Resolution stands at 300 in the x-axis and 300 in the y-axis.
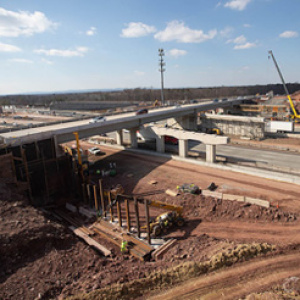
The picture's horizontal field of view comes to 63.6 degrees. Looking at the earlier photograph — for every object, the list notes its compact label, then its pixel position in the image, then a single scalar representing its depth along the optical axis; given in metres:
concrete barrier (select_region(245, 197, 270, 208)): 21.92
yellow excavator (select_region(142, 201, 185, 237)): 20.30
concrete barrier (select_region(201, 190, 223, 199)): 24.27
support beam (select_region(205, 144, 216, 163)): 36.03
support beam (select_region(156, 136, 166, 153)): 42.53
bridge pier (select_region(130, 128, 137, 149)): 45.40
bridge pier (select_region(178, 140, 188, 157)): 38.75
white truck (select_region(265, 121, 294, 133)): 51.84
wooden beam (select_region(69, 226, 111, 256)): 18.45
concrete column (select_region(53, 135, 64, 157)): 29.99
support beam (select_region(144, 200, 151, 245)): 18.50
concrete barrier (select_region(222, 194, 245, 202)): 23.25
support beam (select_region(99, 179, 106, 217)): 23.42
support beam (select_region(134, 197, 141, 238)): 19.27
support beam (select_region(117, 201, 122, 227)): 21.55
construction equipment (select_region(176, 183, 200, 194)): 25.67
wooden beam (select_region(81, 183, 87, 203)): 26.96
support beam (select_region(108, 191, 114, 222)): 22.82
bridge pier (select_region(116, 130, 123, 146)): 49.12
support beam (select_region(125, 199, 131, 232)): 20.45
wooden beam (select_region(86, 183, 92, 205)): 25.72
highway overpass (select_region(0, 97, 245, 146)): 27.61
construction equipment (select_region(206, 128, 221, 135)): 59.91
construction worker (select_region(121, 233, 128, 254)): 18.28
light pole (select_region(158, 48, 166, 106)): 65.31
